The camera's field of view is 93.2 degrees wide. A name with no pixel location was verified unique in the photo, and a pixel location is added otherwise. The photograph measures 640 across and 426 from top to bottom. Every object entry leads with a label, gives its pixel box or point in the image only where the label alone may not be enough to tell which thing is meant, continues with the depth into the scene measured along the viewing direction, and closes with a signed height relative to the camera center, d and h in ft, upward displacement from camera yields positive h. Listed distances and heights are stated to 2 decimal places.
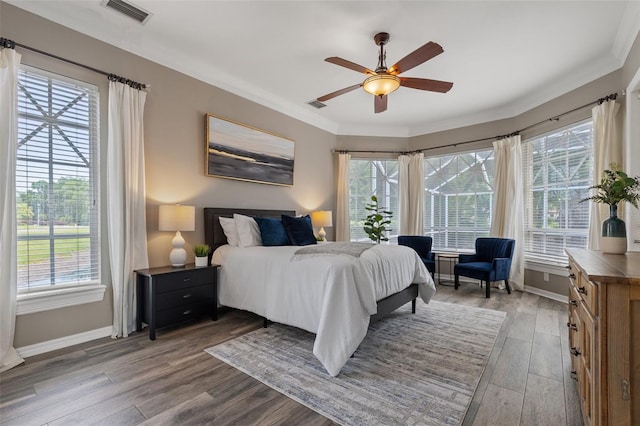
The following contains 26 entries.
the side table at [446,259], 17.83 -2.94
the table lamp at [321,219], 17.13 -0.37
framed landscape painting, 13.12 +2.86
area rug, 6.21 -4.03
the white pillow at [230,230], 12.63 -0.73
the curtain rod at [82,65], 7.89 +4.47
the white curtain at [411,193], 20.04 +1.40
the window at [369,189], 20.76 +1.70
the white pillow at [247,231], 12.46 -0.76
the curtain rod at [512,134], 11.69 +4.44
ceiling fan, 8.92 +4.38
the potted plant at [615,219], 6.78 -0.11
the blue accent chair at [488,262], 14.78 -2.57
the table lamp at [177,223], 10.44 -0.36
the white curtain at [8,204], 7.72 +0.20
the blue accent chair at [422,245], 17.78 -1.91
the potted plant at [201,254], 11.32 -1.58
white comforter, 7.77 -2.29
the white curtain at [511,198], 15.98 +0.85
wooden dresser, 4.05 -1.81
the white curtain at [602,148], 11.26 +2.54
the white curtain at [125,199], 9.78 +0.46
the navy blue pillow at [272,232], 12.66 -0.82
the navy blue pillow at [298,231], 13.16 -0.79
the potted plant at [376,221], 19.01 -0.49
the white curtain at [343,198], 19.85 +1.00
